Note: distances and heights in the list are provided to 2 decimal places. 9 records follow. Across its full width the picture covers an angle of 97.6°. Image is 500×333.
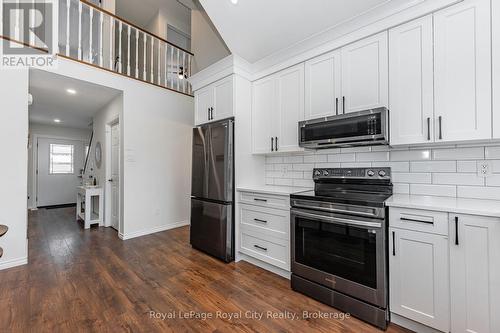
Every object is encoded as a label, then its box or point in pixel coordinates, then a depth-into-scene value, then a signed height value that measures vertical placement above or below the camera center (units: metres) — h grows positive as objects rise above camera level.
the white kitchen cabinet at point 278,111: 2.68 +0.75
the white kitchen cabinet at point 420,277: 1.50 -0.79
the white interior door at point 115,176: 4.41 -0.17
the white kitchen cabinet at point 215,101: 3.00 +0.98
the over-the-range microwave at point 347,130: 1.93 +0.37
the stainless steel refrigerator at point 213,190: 2.86 -0.31
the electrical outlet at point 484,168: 1.77 +0.00
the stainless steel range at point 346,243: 1.70 -0.66
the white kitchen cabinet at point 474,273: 1.35 -0.68
